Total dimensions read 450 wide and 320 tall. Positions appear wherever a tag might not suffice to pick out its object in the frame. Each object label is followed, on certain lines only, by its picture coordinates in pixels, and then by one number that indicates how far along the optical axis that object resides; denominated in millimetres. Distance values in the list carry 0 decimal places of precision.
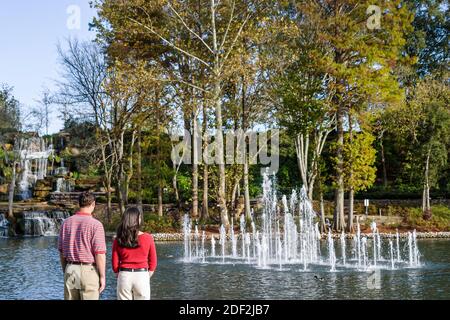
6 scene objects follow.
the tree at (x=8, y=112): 43800
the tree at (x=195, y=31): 28469
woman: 6785
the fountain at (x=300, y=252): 18859
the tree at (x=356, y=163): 29391
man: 6848
